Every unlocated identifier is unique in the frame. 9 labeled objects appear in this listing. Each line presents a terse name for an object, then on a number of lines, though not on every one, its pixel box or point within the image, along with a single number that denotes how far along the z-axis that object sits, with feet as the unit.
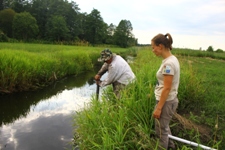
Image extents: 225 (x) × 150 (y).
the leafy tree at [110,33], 234.58
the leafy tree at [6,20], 146.20
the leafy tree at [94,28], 209.97
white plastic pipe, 7.85
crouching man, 13.44
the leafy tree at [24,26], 134.51
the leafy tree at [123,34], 236.63
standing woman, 7.98
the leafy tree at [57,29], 164.35
